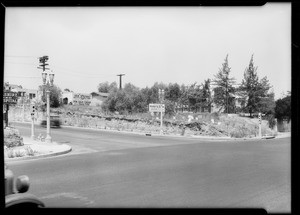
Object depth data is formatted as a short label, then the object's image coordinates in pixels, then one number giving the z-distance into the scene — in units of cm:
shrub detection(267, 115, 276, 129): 2447
